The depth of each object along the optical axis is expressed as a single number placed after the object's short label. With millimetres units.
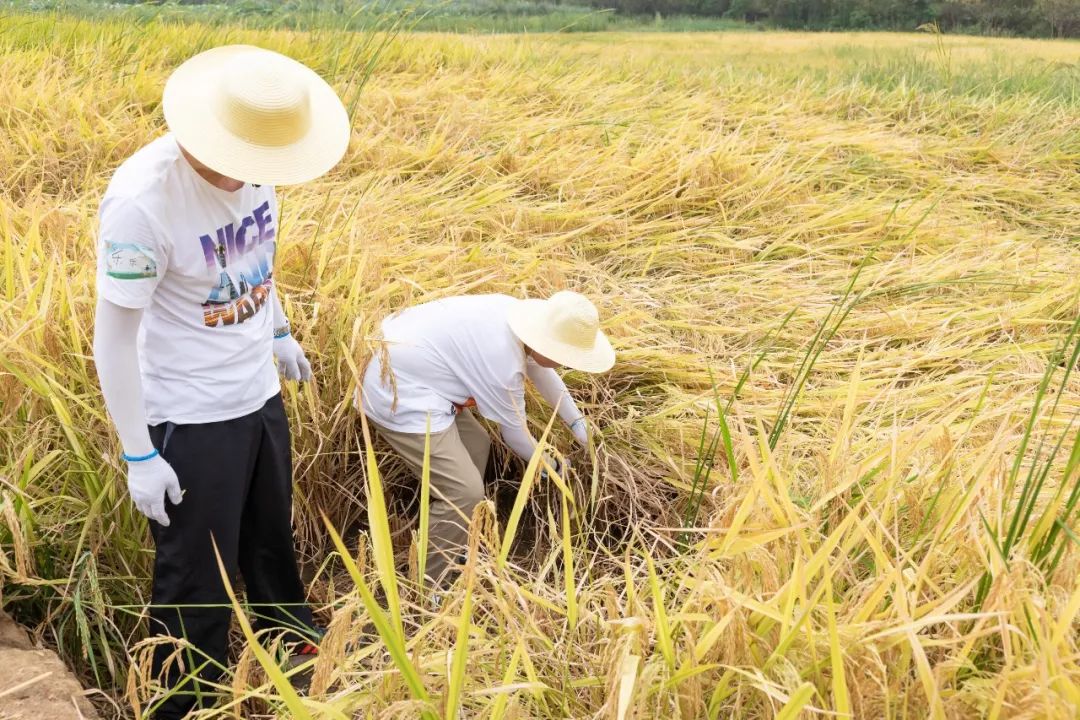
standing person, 1294
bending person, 1940
